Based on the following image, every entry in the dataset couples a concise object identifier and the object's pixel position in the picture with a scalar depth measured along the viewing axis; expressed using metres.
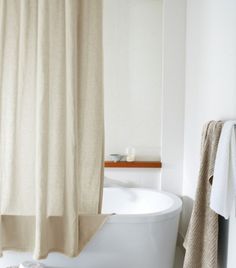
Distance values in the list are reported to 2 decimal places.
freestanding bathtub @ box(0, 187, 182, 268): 1.90
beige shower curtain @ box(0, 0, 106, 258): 1.75
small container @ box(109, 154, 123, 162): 2.79
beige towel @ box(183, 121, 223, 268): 1.58
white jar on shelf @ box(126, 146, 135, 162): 2.80
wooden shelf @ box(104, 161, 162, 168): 2.76
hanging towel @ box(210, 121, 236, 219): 1.33
